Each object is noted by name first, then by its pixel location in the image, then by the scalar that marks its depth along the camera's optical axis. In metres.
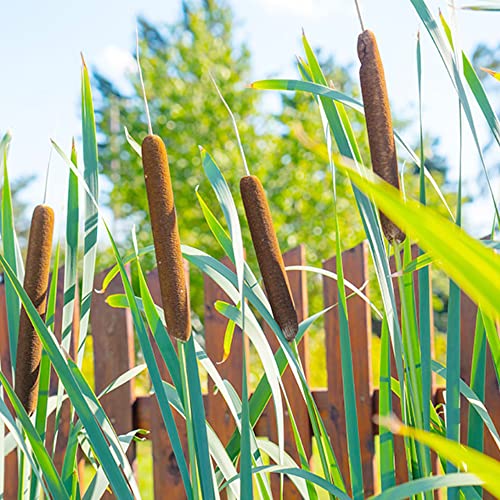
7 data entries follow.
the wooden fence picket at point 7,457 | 2.34
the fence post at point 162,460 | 2.25
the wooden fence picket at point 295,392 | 2.16
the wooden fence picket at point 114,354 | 2.28
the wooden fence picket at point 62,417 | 2.21
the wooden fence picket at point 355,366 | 2.15
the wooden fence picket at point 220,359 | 2.24
